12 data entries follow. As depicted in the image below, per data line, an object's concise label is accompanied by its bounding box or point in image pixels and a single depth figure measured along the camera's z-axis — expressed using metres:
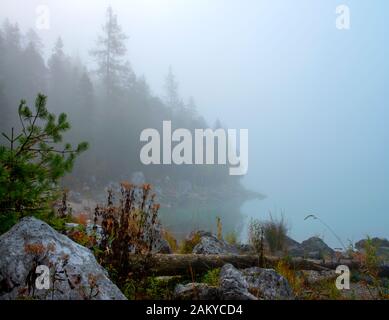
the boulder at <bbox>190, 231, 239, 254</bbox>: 6.27
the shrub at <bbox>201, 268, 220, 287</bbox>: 4.74
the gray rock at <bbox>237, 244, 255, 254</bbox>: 8.49
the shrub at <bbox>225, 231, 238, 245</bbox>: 9.10
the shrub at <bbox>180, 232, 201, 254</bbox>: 7.14
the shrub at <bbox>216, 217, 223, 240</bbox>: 7.54
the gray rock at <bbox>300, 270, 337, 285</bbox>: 6.00
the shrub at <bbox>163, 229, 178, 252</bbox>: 7.18
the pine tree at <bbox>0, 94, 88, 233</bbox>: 3.60
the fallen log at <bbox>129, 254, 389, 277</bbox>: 4.89
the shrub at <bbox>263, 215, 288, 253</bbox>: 8.77
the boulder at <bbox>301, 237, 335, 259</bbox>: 10.89
